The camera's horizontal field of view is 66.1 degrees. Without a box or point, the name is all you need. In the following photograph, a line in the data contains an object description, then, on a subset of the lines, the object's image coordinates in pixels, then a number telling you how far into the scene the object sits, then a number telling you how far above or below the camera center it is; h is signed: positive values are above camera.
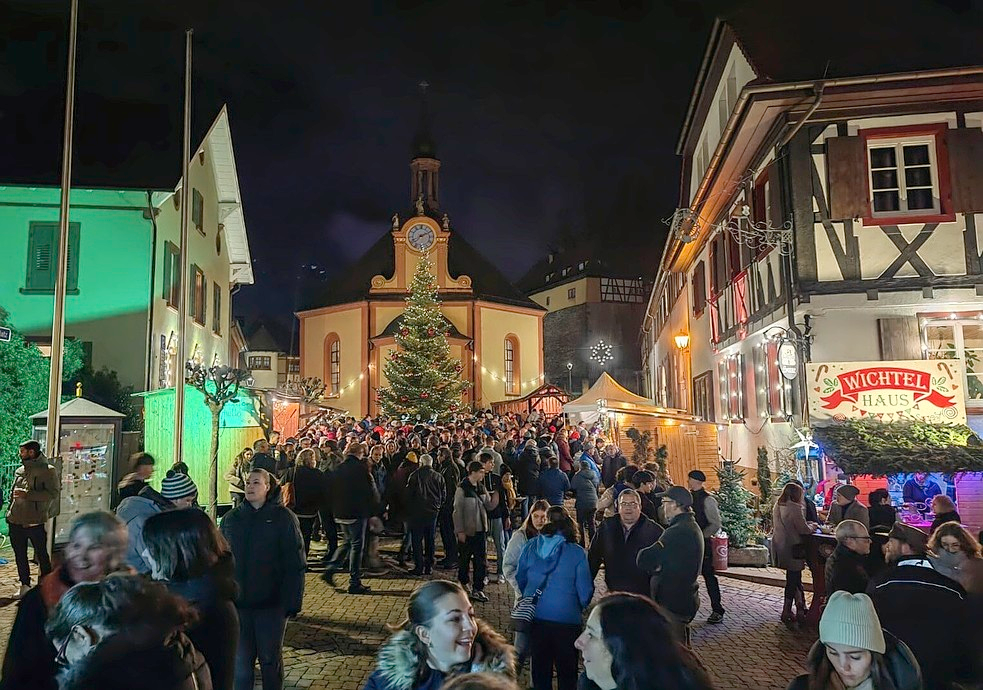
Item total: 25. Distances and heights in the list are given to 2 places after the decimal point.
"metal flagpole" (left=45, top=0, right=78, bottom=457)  11.00 +2.40
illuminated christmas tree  38.62 +2.85
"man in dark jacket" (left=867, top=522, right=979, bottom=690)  4.30 -1.15
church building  46.09 +6.34
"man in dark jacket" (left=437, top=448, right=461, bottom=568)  12.12 -1.70
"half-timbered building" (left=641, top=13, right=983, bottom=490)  12.34 +3.62
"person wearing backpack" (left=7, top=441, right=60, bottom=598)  9.55 -0.93
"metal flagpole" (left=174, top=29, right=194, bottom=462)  13.62 +3.38
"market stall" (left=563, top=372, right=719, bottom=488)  19.03 -0.07
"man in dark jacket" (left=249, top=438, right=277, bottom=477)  12.64 -0.51
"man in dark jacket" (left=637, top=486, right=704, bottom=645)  5.87 -1.13
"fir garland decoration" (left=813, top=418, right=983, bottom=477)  10.95 -0.41
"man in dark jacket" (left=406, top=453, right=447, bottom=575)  11.22 -1.12
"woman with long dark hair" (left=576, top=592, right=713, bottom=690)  2.65 -0.82
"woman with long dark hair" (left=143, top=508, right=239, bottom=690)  4.16 -0.81
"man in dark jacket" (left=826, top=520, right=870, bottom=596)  6.06 -1.14
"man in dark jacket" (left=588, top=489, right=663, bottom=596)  6.21 -1.00
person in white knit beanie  3.17 -1.01
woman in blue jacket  5.35 -1.30
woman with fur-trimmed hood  2.94 -0.88
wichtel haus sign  11.75 +0.44
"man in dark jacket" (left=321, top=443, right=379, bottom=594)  10.17 -1.05
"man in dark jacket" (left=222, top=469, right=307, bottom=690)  5.51 -1.15
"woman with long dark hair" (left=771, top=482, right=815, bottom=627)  8.40 -1.34
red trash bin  11.16 -1.95
